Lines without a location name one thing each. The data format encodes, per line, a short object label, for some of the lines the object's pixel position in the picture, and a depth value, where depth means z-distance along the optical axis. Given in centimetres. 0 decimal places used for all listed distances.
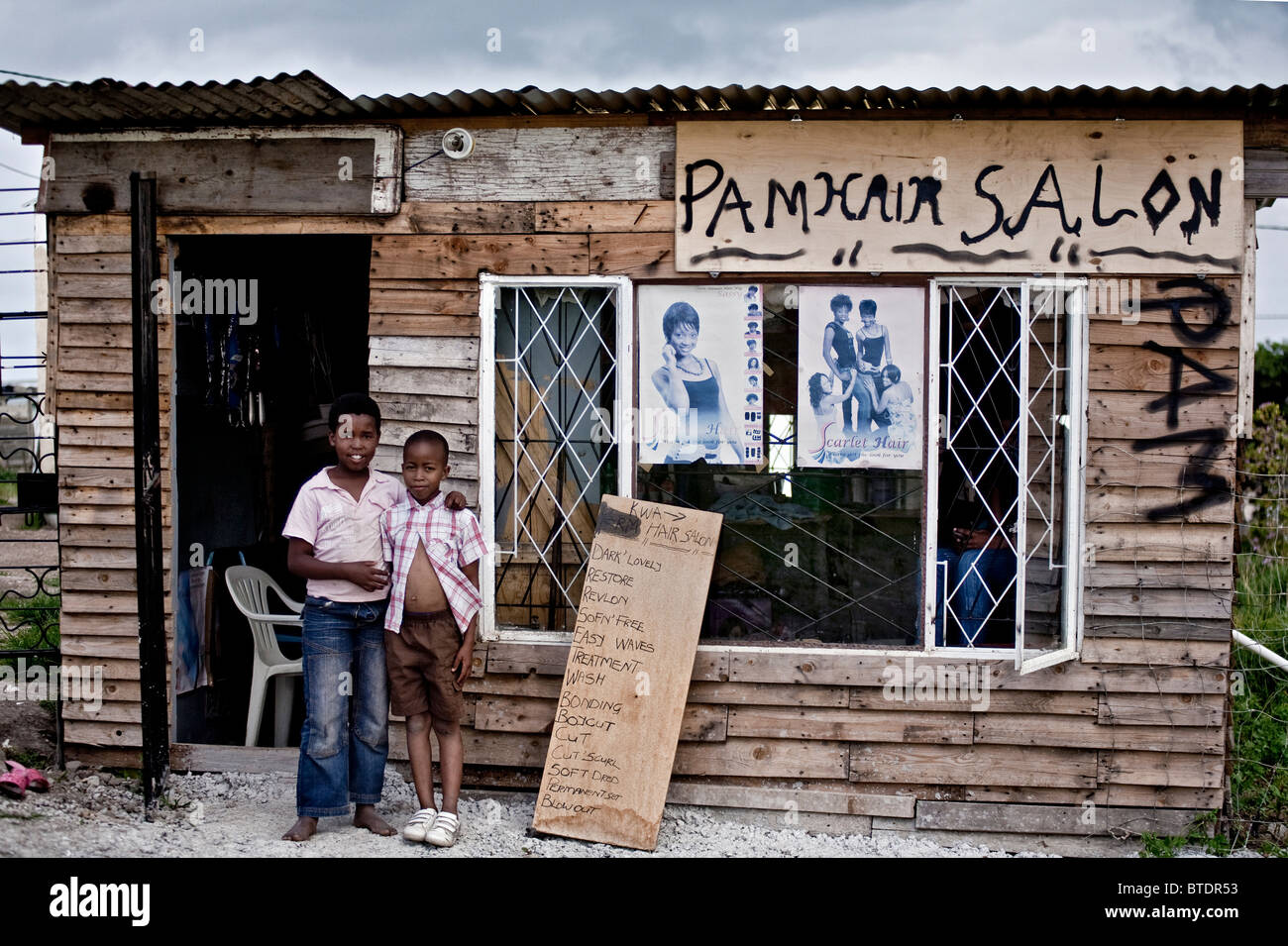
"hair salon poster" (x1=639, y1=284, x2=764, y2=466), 511
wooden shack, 495
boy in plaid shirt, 441
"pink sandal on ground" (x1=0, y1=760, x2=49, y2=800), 500
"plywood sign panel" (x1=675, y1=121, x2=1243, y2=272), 492
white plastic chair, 587
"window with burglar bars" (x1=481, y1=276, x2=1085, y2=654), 509
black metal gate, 561
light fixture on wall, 518
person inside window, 513
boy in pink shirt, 440
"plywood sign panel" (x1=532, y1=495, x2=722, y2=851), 476
